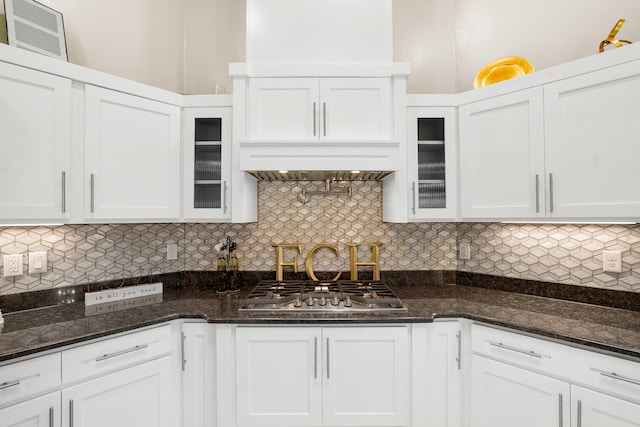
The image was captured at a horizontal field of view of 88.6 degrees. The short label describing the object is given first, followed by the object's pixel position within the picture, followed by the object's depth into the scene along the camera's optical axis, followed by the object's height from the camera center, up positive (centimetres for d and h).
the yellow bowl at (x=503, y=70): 203 +93
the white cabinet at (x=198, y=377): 173 -84
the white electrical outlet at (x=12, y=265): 170 -25
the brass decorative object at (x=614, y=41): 160 +88
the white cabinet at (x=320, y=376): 169 -82
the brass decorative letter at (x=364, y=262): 236 -31
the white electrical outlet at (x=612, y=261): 174 -24
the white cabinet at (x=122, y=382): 140 -76
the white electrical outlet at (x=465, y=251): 238 -24
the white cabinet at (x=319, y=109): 196 +65
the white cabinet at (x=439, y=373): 171 -82
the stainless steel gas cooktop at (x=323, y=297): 177 -46
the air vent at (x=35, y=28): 167 +101
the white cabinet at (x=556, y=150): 149 +35
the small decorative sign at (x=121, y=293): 185 -45
